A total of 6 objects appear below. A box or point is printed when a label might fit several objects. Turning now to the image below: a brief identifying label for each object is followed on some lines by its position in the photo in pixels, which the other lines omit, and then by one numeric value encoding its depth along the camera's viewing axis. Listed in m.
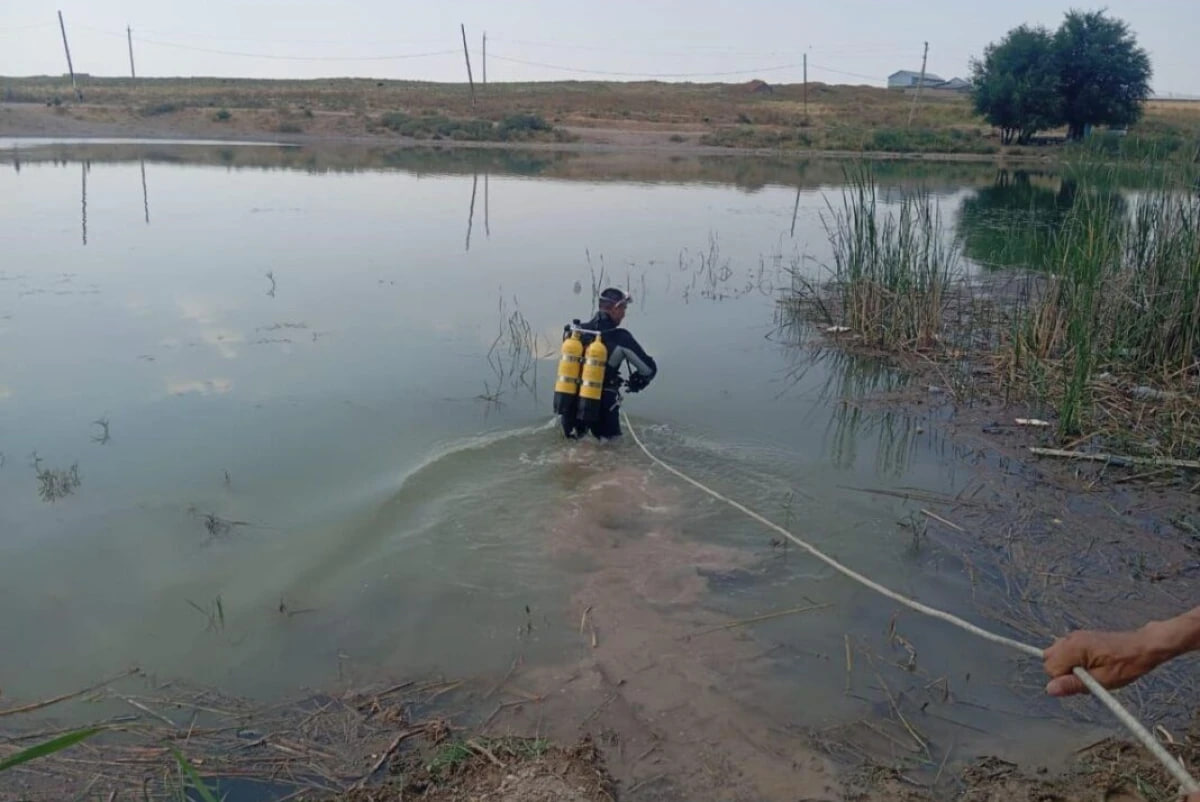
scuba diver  7.44
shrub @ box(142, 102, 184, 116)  48.38
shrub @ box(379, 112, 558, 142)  46.56
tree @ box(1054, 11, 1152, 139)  47.28
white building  113.31
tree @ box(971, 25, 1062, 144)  46.31
